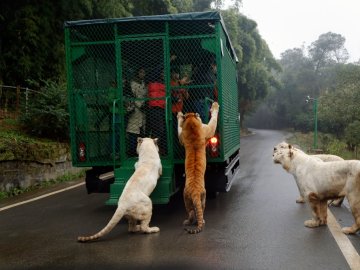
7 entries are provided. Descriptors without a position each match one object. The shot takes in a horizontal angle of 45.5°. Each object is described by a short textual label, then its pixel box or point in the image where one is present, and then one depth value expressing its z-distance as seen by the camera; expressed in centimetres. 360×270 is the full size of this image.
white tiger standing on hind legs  570
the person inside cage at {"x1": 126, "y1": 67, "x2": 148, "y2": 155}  754
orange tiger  623
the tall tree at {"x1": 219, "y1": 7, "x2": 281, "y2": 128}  3659
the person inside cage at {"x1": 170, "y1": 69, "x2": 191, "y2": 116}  743
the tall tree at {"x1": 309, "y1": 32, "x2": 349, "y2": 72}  6434
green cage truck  718
